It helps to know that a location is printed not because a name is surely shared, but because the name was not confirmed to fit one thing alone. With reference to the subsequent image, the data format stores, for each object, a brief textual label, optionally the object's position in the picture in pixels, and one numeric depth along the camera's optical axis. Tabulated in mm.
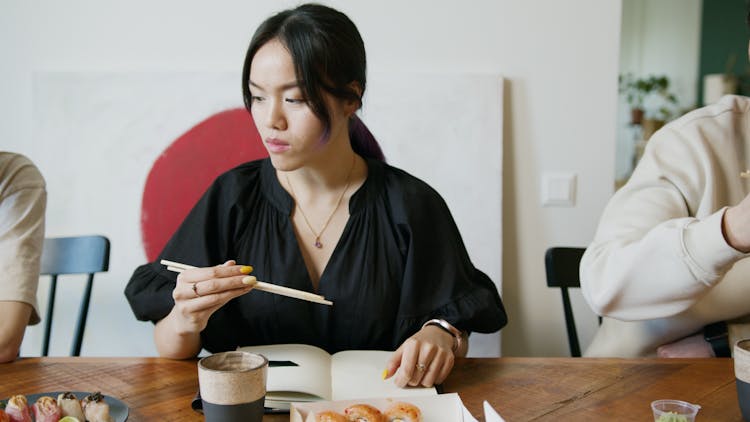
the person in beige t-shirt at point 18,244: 1266
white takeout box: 878
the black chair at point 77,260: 1757
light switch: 2090
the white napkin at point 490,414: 835
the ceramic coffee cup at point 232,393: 809
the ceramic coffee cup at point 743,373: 888
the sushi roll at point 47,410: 846
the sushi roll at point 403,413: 881
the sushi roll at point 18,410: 860
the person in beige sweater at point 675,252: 1165
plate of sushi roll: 850
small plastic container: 864
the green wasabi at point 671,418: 859
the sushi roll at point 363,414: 867
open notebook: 1013
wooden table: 986
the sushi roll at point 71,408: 860
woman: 1228
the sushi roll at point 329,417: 847
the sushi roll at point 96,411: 854
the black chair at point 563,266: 1709
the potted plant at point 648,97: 5301
